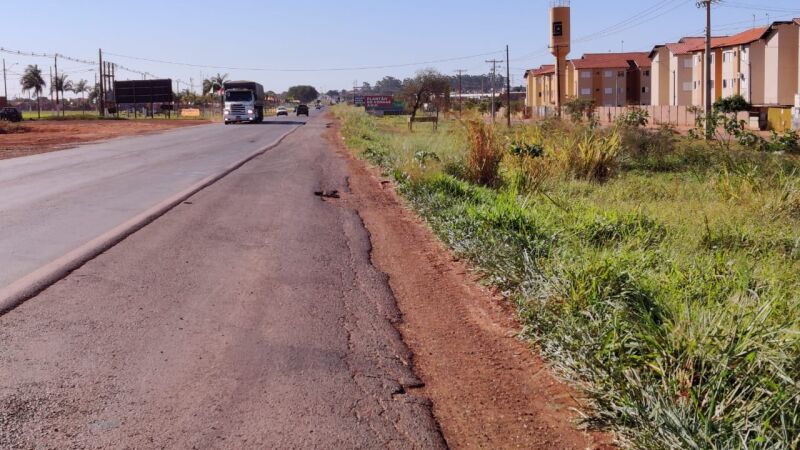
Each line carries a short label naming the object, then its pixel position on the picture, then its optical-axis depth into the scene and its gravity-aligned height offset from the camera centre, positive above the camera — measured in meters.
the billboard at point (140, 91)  93.75 +5.59
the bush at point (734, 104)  57.94 +2.00
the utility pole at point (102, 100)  96.12 +5.00
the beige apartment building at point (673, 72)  79.88 +5.82
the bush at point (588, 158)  18.38 -0.42
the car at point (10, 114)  73.50 +2.72
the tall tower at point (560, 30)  72.81 +8.76
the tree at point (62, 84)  153.70 +11.20
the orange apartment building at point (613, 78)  99.44 +6.50
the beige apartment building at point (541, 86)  111.46 +6.83
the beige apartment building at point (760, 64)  59.69 +4.96
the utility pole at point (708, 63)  44.46 +3.44
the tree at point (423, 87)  77.06 +4.75
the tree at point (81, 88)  181.00 +11.73
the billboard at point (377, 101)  135.88 +5.97
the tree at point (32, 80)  154.38 +11.45
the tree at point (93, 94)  177.62 +10.38
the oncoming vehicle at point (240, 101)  69.12 +3.23
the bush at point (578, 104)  56.84 +2.27
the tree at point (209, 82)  174.54 +12.07
